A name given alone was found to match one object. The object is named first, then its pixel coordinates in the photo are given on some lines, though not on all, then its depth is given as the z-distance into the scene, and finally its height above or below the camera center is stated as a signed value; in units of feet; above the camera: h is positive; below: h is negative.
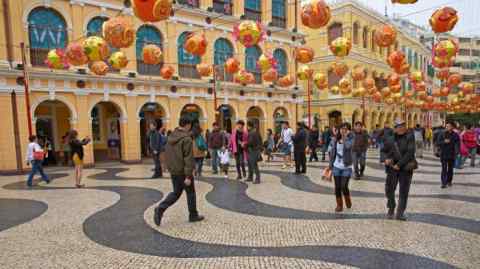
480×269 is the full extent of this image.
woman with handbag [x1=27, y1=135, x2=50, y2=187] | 32.76 -3.92
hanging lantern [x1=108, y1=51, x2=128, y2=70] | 41.65 +7.44
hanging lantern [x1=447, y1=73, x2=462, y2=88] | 59.36 +5.68
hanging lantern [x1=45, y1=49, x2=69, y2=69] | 40.81 +7.60
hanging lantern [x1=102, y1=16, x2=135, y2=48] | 29.30 +7.89
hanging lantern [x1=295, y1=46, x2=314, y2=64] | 40.19 +7.40
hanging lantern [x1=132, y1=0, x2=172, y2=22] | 20.72 +7.09
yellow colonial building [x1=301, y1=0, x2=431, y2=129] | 93.40 +16.92
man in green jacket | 17.60 -2.63
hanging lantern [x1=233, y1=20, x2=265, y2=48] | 32.71 +8.42
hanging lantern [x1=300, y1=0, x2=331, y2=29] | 26.09 +8.21
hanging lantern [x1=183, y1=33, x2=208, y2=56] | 36.47 +8.20
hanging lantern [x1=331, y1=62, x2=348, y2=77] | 51.57 +7.04
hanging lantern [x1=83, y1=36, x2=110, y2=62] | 33.14 +7.24
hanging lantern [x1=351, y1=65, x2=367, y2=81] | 57.88 +6.86
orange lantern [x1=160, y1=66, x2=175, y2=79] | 50.21 +6.96
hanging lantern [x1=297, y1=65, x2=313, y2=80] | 49.38 +6.27
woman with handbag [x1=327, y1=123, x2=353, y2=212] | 19.76 -3.12
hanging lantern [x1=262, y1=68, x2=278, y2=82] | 49.73 +6.16
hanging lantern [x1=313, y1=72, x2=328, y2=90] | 55.83 +5.65
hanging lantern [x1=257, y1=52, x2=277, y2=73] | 43.83 +7.07
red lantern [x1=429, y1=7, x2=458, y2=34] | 28.48 +8.17
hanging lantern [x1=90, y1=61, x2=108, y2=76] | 44.50 +6.83
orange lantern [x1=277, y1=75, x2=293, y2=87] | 56.80 +5.72
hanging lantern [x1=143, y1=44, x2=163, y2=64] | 38.81 +7.55
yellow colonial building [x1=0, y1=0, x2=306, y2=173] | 46.80 +6.14
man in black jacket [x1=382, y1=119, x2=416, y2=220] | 17.75 -2.84
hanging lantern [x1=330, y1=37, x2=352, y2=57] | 37.29 +7.70
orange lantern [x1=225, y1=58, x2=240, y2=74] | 45.50 +7.00
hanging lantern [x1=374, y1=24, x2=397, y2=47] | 35.19 +8.40
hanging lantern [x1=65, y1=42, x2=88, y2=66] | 35.50 +7.06
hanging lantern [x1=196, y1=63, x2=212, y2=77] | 48.75 +6.99
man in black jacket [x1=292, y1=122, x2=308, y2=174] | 35.99 -3.94
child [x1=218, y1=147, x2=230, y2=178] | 36.50 -5.17
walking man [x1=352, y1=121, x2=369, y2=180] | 31.45 -3.49
